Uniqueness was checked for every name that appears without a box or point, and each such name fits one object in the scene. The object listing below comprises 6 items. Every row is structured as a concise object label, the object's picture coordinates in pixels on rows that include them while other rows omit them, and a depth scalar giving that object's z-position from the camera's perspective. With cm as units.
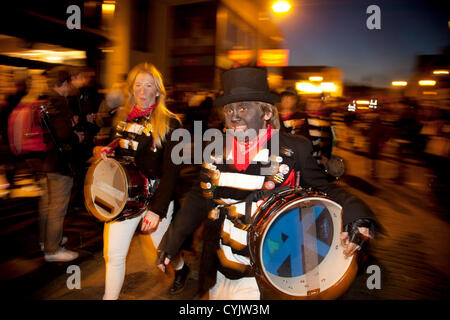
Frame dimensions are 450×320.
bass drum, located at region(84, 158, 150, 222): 245
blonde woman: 256
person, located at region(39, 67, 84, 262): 362
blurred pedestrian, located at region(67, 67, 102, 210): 395
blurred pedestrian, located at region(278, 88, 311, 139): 561
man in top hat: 196
